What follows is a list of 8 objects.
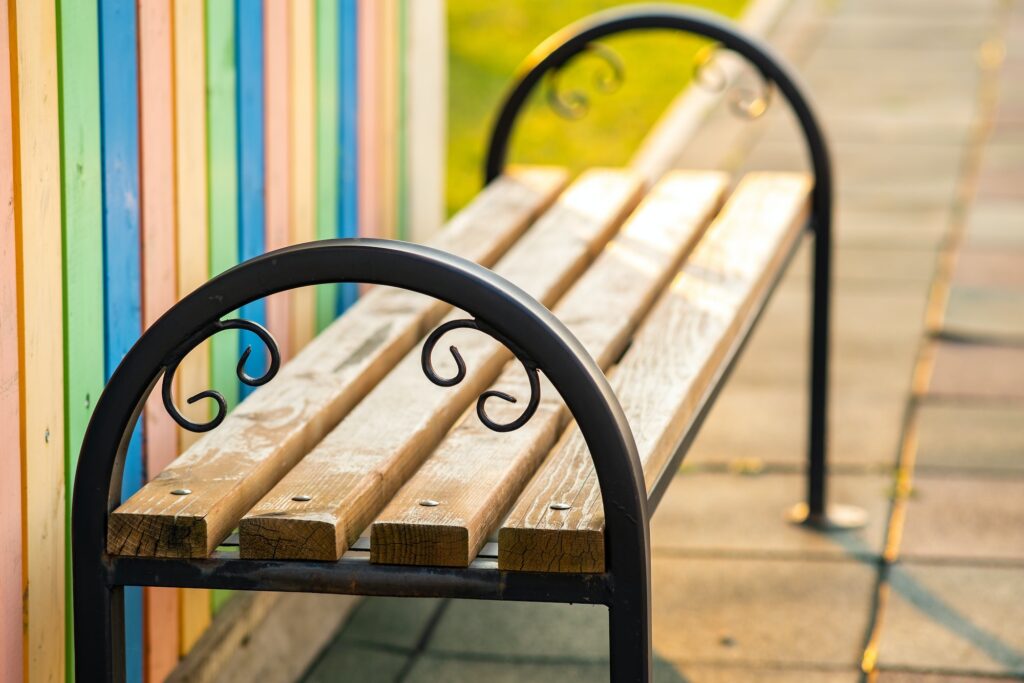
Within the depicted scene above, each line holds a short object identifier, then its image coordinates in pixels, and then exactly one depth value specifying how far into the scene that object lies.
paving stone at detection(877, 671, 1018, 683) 5.48
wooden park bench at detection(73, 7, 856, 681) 3.26
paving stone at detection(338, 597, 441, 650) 5.91
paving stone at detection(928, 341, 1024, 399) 8.52
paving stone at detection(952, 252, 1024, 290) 10.49
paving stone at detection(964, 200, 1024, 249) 11.44
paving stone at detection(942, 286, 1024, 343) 9.49
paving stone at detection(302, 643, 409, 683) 5.62
